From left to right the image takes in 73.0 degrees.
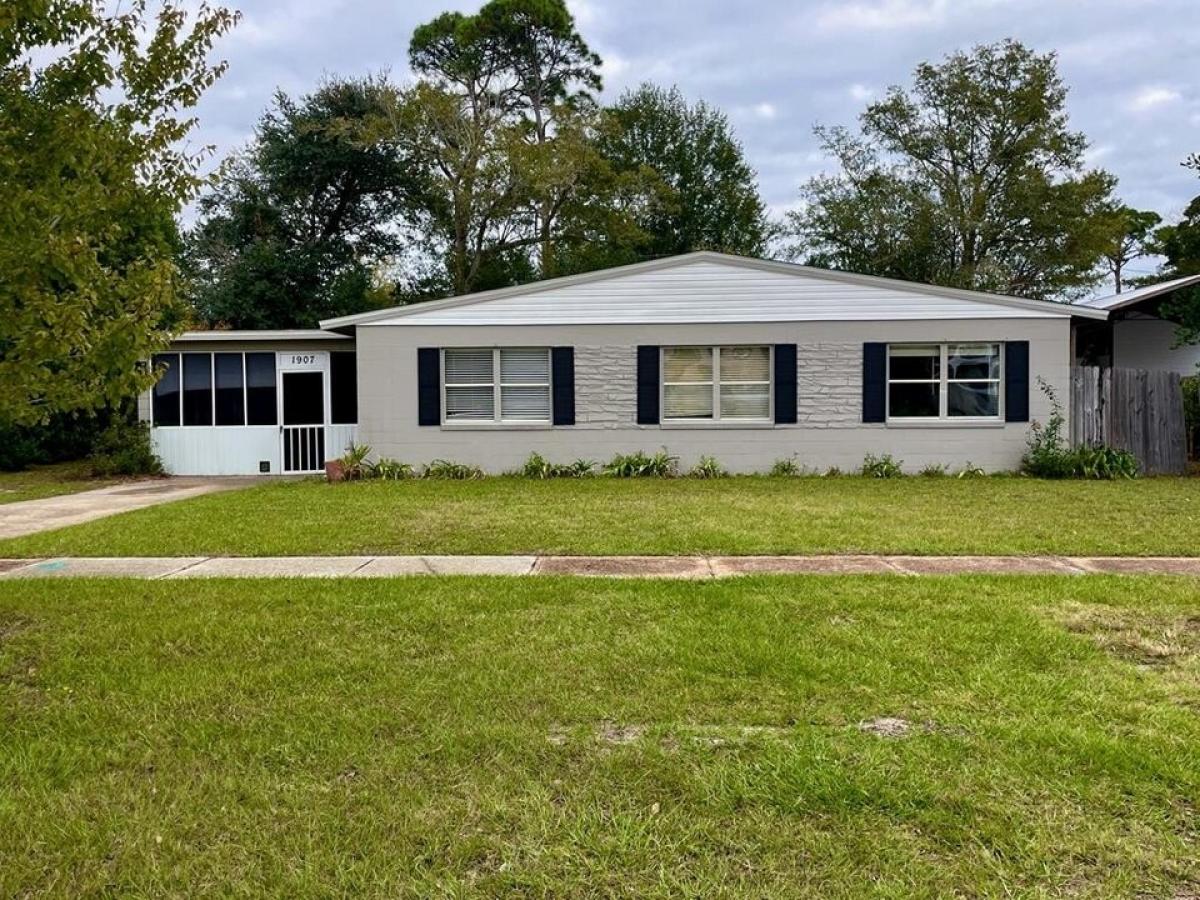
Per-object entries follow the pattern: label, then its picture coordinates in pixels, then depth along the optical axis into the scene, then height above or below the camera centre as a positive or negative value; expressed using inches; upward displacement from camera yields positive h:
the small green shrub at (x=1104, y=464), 527.8 -32.7
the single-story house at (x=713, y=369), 557.3 +36.4
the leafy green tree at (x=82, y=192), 177.3 +57.0
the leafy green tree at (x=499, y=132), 951.0 +353.7
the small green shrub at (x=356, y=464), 552.4 -24.9
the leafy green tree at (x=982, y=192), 1053.8 +297.6
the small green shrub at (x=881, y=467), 554.6 -33.3
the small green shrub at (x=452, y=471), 561.3 -31.8
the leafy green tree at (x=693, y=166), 1160.8 +370.2
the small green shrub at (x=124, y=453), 606.9 -16.2
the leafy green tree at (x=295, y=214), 935.7 +260.9
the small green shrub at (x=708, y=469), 557.0 -32.8
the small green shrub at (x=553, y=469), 560.4 -31.0
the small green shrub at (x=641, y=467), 557.0 -30.3
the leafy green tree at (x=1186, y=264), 568.4 +144.7
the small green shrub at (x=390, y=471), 560.1 -30.4
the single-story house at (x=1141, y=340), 723.4 +67.5
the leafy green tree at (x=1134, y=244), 1382.9 +305.7
